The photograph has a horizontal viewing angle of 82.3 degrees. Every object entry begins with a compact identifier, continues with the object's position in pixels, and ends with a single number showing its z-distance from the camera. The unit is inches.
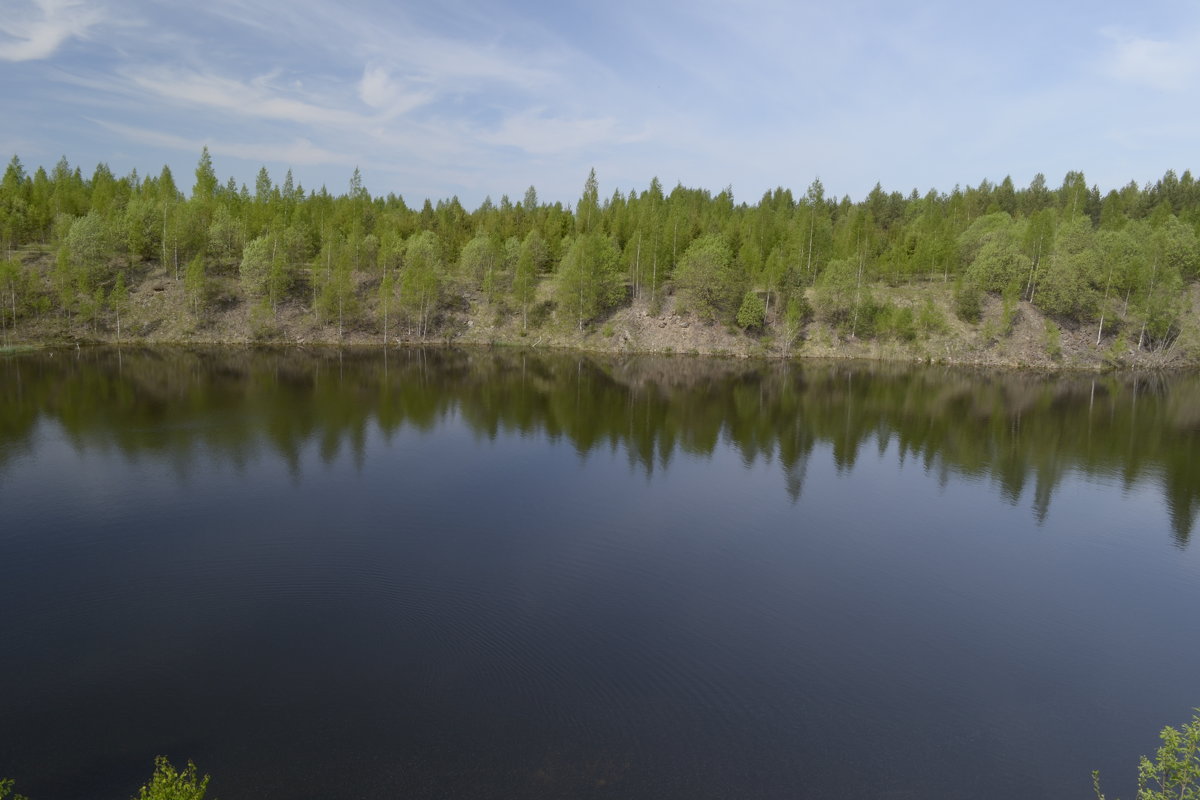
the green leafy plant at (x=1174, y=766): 425.7
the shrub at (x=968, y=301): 4111.7
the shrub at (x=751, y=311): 4148.6
